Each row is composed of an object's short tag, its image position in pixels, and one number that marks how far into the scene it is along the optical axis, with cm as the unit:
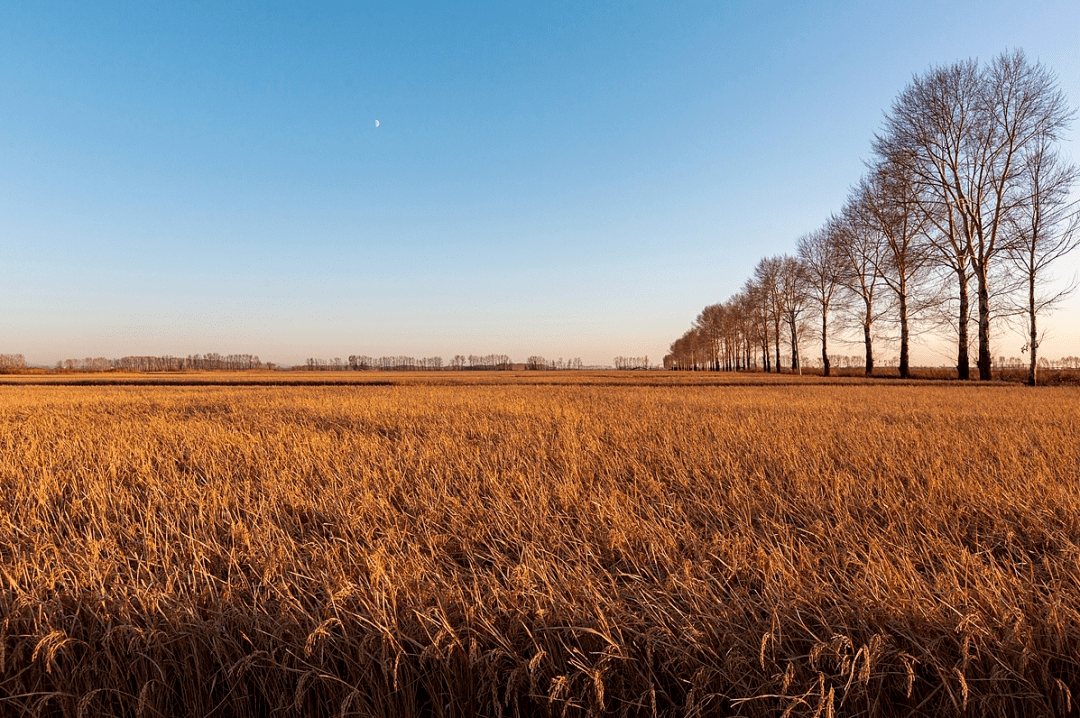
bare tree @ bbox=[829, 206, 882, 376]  3106
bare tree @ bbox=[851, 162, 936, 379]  2364
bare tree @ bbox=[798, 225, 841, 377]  3597
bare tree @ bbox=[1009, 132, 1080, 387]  2059
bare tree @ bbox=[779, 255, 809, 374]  4775
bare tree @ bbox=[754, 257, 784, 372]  5203
